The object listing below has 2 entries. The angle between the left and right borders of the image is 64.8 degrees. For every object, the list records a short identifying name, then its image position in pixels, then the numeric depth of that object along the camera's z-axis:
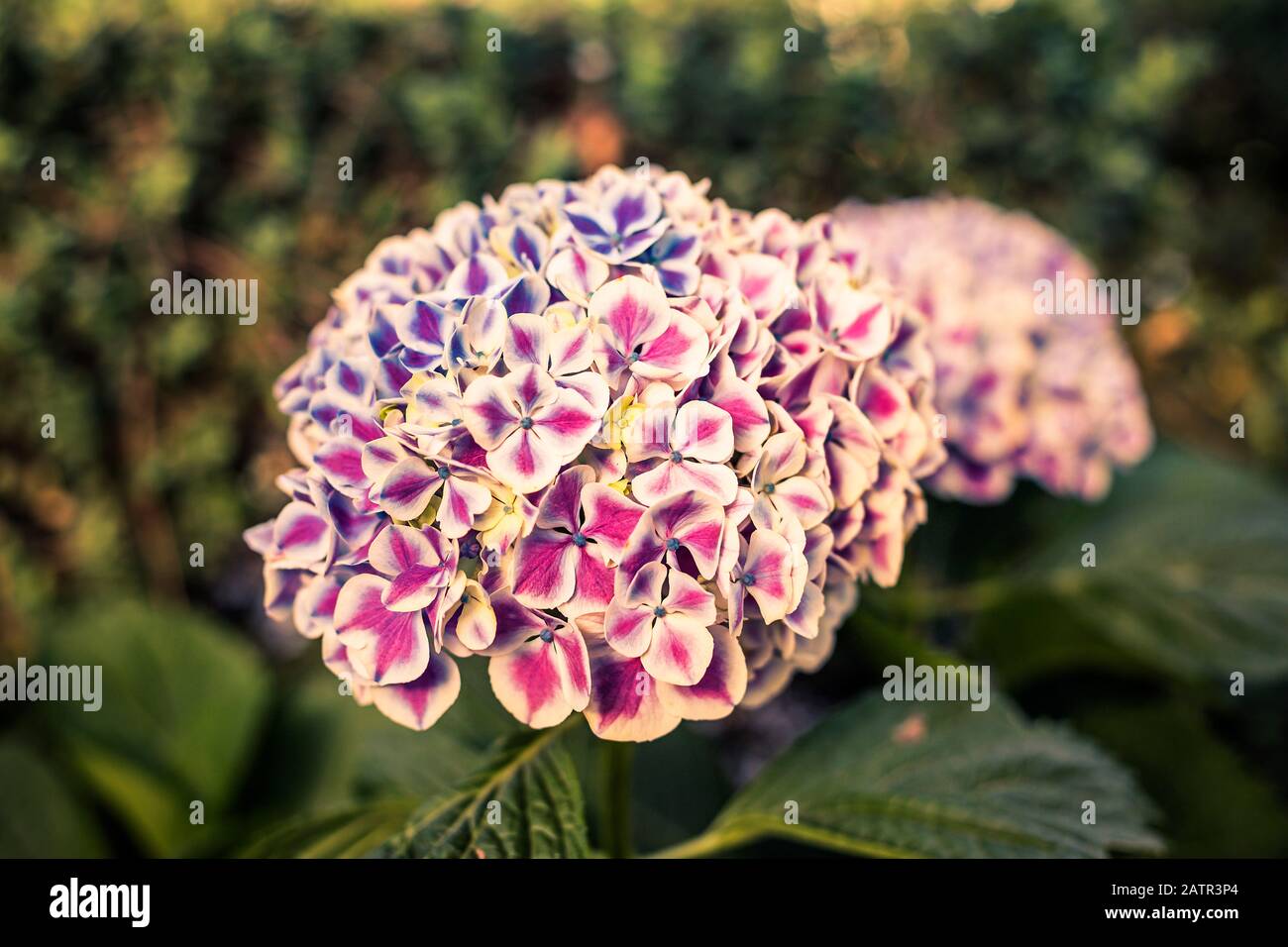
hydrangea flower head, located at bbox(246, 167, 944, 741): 0.26
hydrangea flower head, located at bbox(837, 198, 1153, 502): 0.50
